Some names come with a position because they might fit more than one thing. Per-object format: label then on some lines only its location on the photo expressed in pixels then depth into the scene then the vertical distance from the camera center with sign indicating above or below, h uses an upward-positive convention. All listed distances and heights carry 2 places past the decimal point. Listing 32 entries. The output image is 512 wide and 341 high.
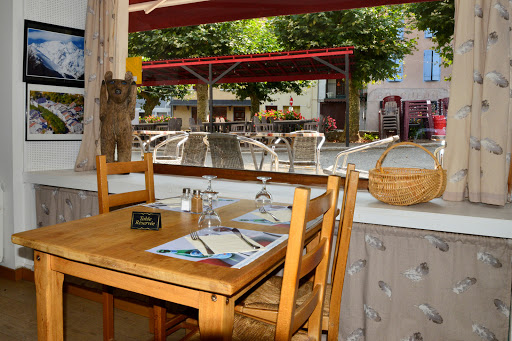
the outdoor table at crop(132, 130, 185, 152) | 3.84 +0.02
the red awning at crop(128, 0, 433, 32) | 2.98 +0.99
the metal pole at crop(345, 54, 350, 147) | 2.83 +0.30
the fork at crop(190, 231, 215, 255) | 1.49 -0.38
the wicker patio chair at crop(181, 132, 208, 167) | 3.65 -0.09
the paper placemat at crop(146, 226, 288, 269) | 1.40 -0.38
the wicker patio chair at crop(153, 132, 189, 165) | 3.73 -0.09
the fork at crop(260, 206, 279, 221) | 2.11 -0.35
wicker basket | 2.29 -0.22
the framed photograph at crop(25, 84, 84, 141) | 3.65 +0.21
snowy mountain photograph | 3.58 +0.69
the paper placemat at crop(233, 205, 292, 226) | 1.97 -0.36
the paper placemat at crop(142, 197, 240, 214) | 2.29 -0.35
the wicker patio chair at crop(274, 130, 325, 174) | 3.03 -0.06
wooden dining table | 1.29 -0.40
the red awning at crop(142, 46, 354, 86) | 2.89 +0.54
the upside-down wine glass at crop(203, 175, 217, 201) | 1.80 -0.23
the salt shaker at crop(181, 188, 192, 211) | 2.25 -0.31
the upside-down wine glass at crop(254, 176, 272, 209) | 2.23 -0.29
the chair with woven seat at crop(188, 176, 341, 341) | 1.22 -0.43
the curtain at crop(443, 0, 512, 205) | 2.27 +0.21
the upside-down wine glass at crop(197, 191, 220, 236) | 1.75 -0.33
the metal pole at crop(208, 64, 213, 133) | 3.38 +0.41
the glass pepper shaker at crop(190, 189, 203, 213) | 2.16 -0.32
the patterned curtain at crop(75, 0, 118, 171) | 3.70 +0.66
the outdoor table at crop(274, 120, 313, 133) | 3.04 +0.11
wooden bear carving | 3.56 +0.17
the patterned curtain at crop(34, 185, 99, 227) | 3.52 -0.56
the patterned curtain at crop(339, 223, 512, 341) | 2.18 -0.75
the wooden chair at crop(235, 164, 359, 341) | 1.81 -0.64
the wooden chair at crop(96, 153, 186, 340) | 2.36 -0.34
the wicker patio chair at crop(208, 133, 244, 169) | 3.48 -0.09
